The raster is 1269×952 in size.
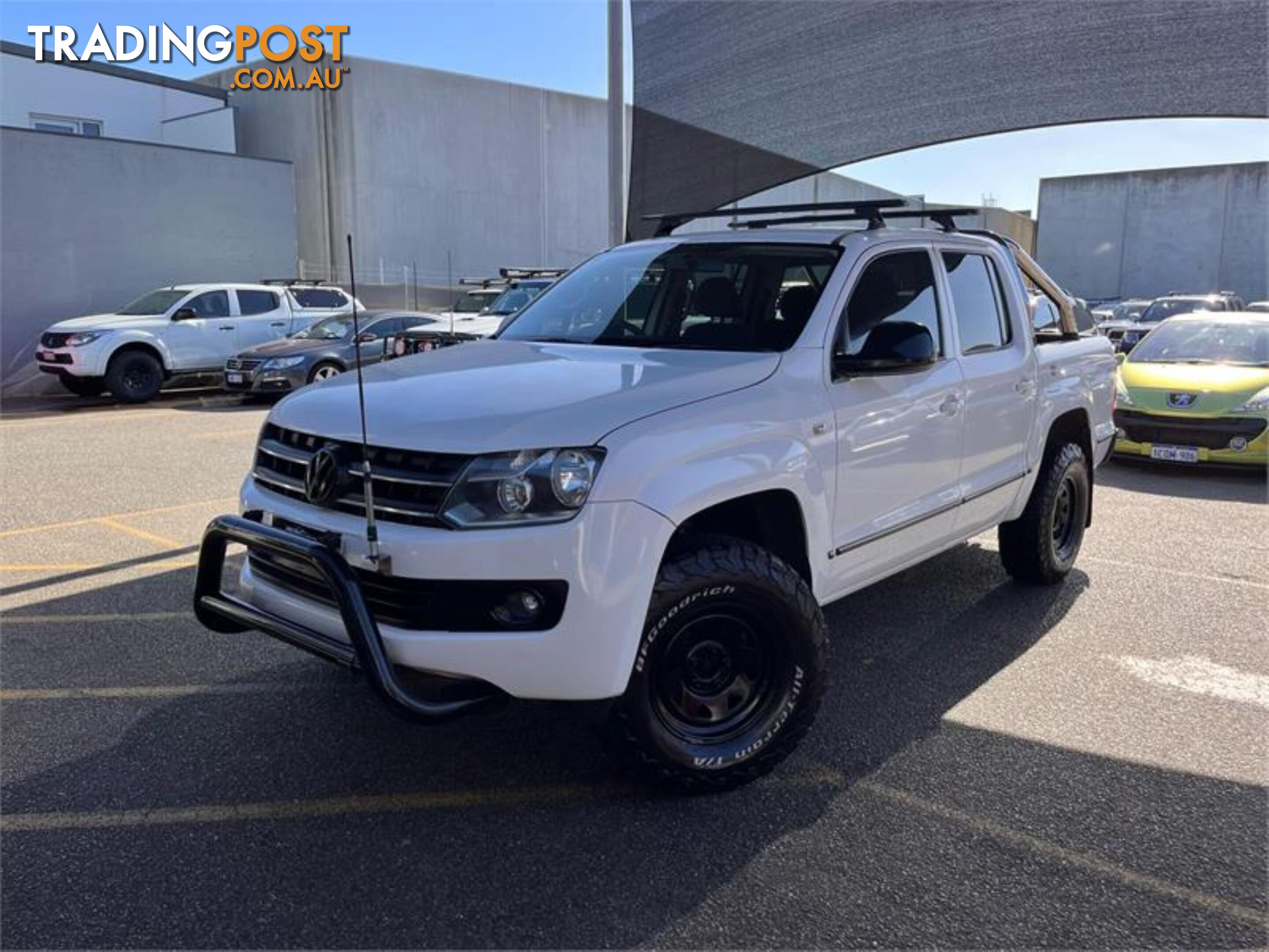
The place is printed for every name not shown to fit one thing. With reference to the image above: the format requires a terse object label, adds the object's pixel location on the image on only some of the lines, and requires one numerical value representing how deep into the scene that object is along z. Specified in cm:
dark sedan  1496
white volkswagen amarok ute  295
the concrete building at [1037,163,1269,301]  4156
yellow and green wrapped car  928
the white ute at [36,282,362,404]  1522
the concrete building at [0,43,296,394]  1817
